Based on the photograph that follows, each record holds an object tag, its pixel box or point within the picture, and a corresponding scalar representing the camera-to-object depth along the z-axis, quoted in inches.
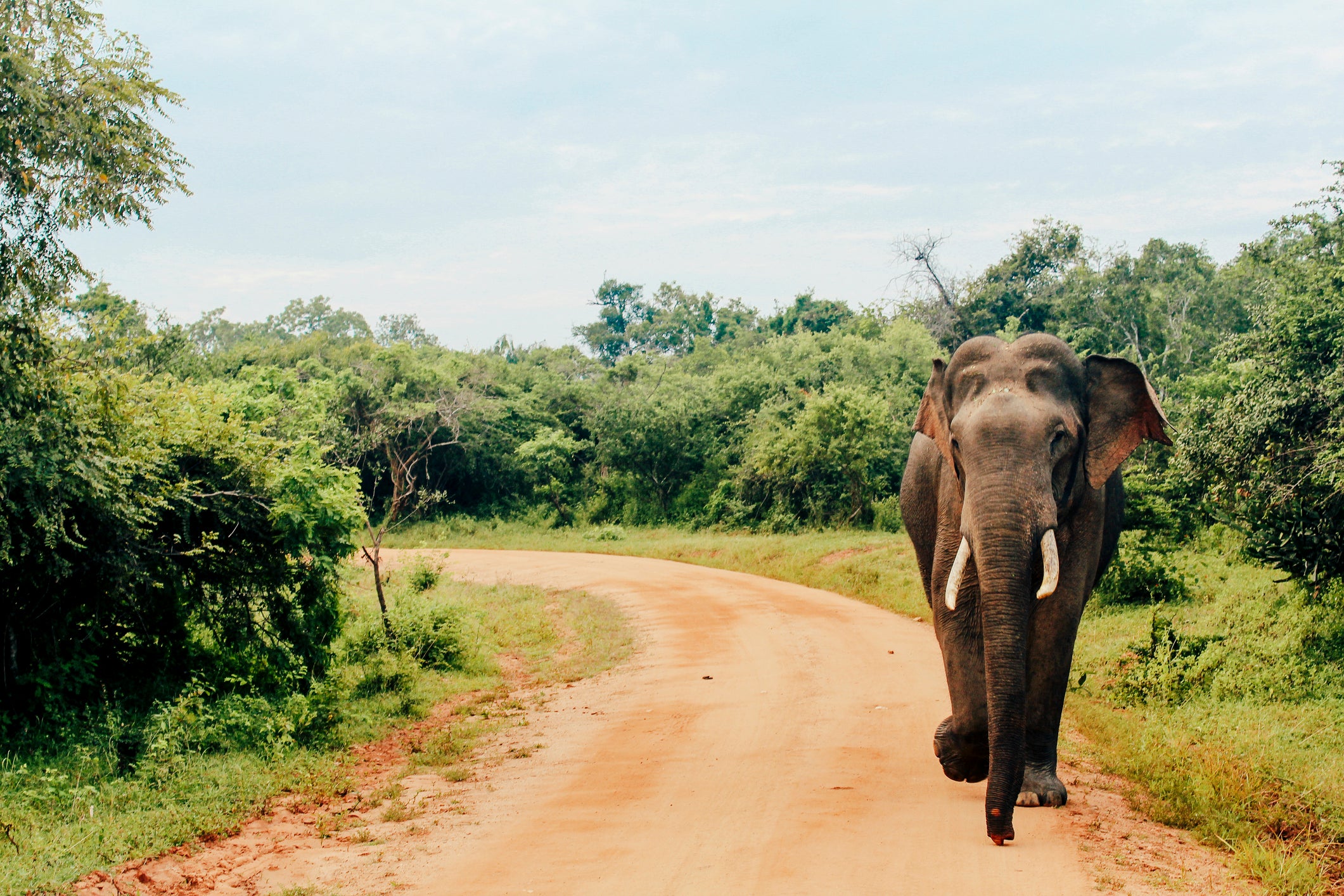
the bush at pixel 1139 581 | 592.7
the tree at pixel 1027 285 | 1541.6
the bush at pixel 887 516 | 1085.1
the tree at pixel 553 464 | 1444.4
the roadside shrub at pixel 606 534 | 1268.5
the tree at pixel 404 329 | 3250.5
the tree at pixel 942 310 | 1509.6
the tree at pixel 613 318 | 2979.8
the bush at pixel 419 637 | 496.4
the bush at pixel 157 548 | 333.7
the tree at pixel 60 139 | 315.6
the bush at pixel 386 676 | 451.2
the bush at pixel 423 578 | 722.2
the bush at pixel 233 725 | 334.6
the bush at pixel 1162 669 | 408.2
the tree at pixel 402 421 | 1357.0
